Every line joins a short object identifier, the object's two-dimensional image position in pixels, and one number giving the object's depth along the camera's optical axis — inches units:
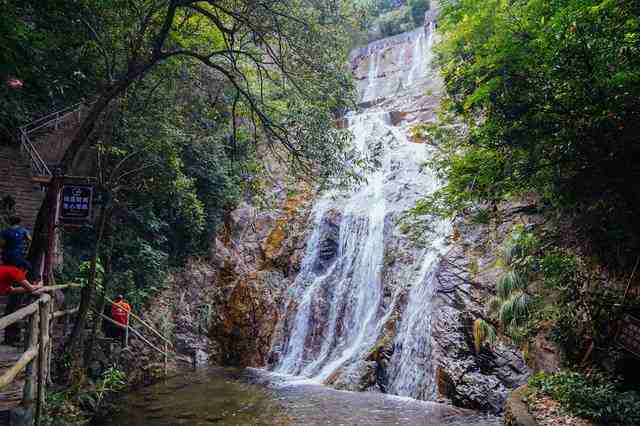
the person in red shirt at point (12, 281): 202.2
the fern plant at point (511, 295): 315.0
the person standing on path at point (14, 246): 233.9
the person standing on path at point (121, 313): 381.4
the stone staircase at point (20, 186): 419.5
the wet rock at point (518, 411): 227.3
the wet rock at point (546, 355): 296.7
